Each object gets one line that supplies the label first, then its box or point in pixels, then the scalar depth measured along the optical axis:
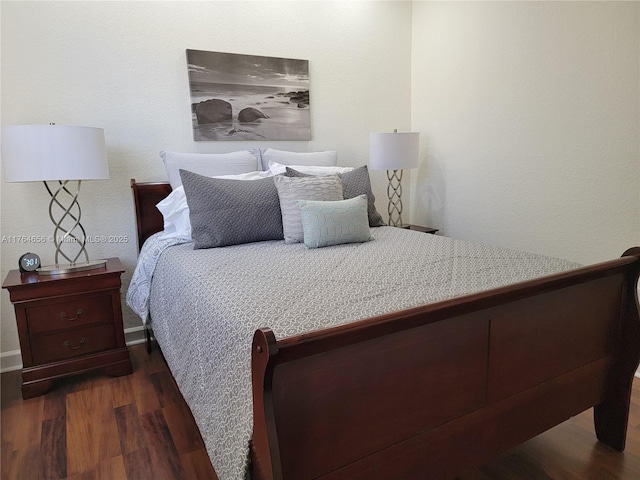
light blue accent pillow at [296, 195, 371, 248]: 2.22
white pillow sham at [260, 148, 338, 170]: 2.96
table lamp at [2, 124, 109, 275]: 2.07
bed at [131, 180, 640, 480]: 1.00
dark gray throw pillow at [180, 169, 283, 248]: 2.24
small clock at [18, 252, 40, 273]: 2.30
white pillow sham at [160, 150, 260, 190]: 2.64
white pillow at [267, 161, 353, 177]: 2.73
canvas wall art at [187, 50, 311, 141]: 2.85
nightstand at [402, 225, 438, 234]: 3.30
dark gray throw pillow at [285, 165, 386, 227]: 2.62
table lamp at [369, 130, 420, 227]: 3.13
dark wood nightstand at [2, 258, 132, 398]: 2.17
